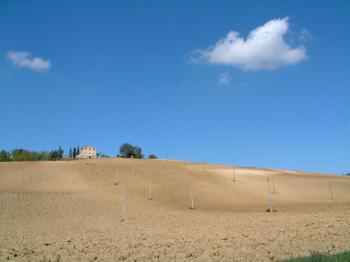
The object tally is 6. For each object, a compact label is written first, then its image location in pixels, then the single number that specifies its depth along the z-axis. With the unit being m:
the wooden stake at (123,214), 29.99
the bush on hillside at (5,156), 82.19
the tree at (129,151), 114.20
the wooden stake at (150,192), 40.83
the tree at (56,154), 98.25
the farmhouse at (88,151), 155.73
